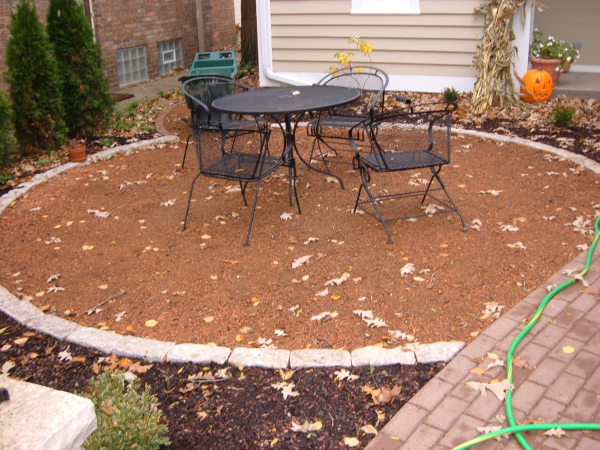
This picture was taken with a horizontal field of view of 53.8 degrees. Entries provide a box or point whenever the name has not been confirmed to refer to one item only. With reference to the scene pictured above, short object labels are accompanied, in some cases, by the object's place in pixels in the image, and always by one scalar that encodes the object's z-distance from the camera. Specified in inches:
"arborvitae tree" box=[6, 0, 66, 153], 270.7
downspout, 392.2
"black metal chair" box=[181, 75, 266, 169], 250.6
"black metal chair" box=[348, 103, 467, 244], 187.2
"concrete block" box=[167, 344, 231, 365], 132.3
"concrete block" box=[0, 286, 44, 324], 152.2
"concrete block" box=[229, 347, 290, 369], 129.6
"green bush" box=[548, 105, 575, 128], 283.0
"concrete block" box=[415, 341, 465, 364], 129.1
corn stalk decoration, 326.6
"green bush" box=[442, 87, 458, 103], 332.5
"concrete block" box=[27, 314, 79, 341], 144.6
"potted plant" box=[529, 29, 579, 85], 350.6
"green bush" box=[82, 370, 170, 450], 96.8
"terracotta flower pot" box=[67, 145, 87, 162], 269.4
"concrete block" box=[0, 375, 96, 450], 69.1
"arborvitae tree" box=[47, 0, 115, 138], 296.4
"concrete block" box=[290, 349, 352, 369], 128.6
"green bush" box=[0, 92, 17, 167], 253.8
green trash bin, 341.1
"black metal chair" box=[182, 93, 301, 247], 189.8
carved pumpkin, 331.0
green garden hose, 104.4
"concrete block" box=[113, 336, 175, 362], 135.1
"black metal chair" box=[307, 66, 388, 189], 241.3
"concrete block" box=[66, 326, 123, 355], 138.9
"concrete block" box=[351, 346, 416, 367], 128.6
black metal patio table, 193.6
